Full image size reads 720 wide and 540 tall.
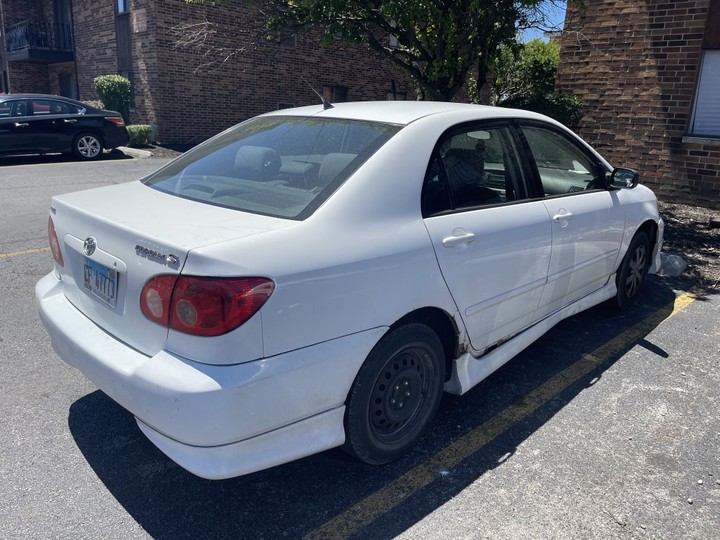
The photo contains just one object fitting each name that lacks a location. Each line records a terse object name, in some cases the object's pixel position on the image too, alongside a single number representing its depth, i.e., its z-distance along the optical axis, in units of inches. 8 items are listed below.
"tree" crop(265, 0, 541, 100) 307.7
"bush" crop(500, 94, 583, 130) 432.1
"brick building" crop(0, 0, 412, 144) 701.3
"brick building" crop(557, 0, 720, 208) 383.6
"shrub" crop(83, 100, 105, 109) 758.9
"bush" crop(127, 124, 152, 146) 669.3
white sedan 90.0
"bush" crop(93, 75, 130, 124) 698.8
